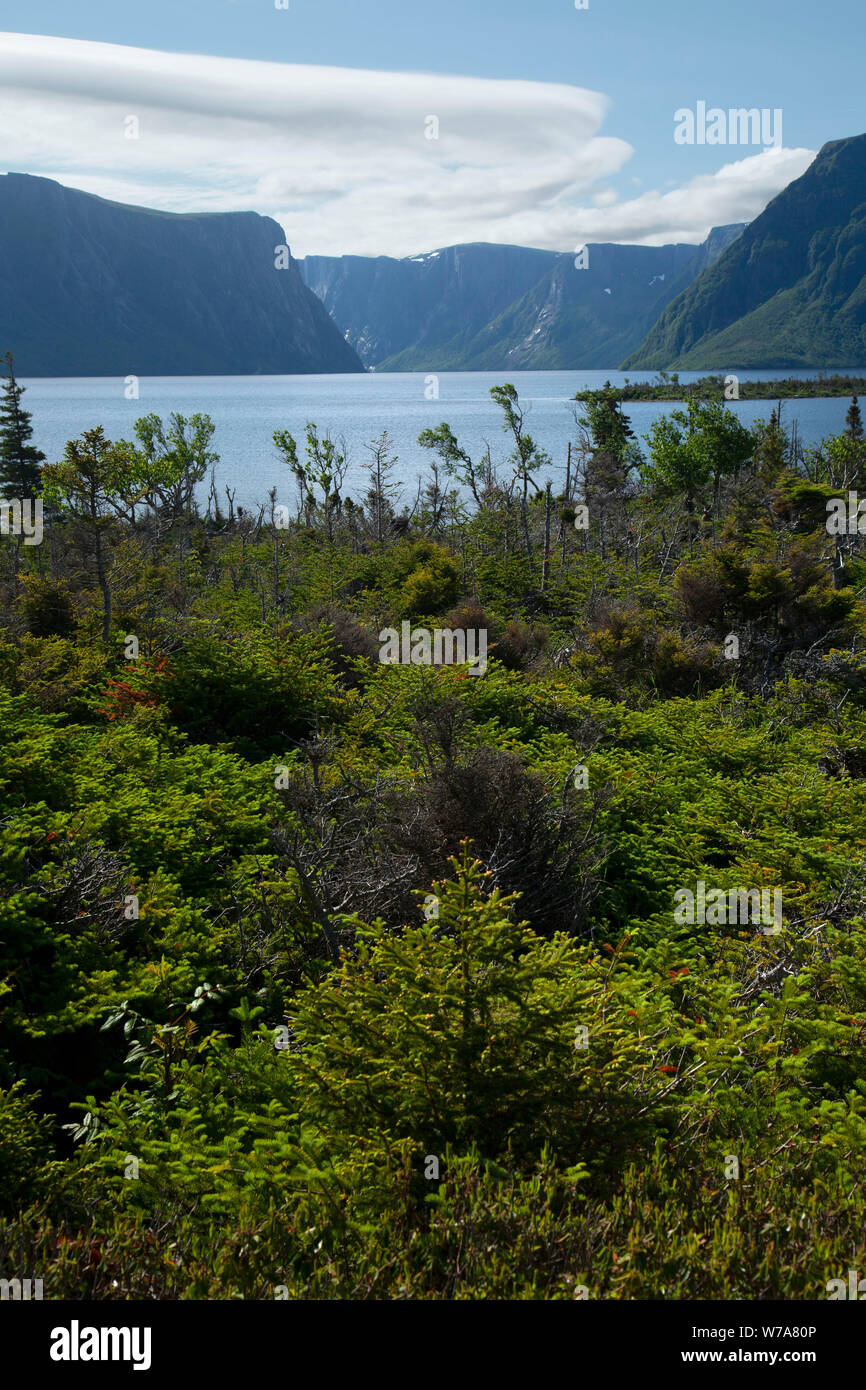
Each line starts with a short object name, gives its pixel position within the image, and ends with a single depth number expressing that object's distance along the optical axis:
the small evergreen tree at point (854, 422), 47.91
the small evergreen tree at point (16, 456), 40.78
